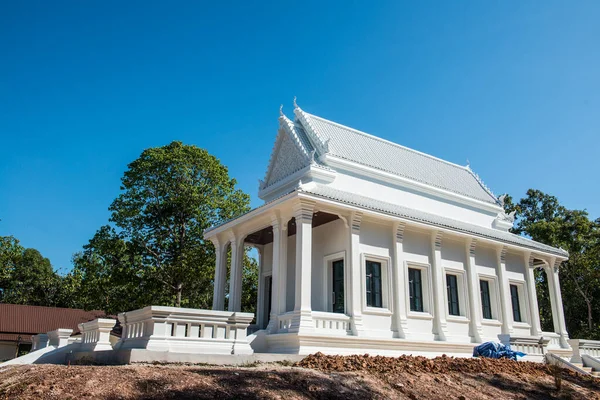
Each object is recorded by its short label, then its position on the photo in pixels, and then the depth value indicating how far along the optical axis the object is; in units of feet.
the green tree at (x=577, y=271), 100.58
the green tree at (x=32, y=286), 154.92
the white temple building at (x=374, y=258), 47.65
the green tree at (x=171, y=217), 82.64
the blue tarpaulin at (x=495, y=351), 48.63
